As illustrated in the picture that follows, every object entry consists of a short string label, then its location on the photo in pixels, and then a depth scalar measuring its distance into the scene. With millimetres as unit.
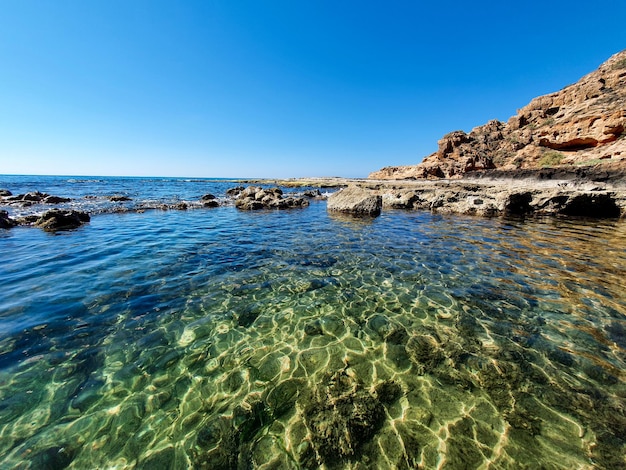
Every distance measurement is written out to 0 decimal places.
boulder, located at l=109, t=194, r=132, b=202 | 27064
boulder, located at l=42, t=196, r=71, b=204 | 23719
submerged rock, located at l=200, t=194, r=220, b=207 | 24653
